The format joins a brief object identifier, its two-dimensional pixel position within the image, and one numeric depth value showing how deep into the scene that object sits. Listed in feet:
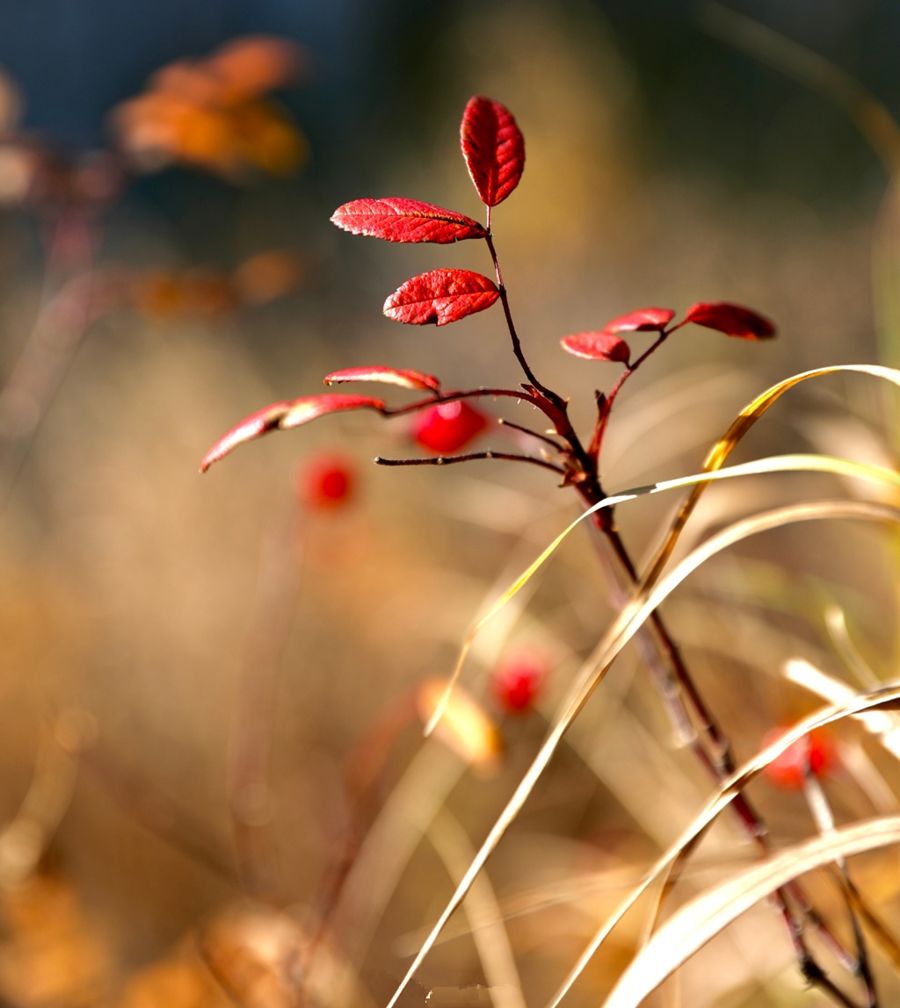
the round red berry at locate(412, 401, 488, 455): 2.93
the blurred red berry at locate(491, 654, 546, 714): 3.35
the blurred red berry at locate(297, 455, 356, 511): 3.71
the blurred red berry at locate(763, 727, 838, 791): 2.84
